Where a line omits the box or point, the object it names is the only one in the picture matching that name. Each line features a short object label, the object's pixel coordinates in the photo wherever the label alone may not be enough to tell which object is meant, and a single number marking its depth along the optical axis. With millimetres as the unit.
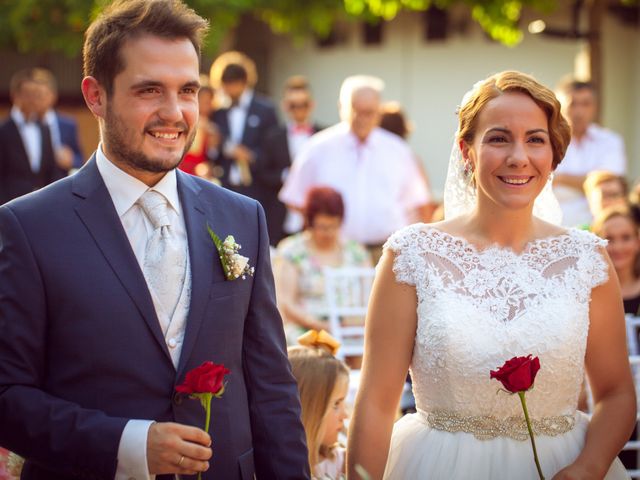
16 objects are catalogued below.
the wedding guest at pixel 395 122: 10727
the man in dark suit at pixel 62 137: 11516
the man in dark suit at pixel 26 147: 11031
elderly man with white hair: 9586
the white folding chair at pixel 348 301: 7461
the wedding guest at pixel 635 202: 8617
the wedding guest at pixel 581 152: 9000
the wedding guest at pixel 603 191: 8148
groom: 3078
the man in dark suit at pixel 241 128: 11961
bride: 3805
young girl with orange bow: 4648
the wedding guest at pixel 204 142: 9055
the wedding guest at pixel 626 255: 6766
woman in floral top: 7977
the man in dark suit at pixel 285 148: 11953
